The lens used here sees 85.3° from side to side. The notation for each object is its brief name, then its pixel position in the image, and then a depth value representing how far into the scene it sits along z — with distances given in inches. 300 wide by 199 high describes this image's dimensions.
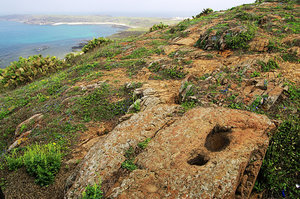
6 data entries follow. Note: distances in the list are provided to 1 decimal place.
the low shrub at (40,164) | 221.9
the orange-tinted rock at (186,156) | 150.3
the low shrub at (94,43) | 1016.2
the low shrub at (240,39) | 472.4
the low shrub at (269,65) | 349.6
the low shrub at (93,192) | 160.2
